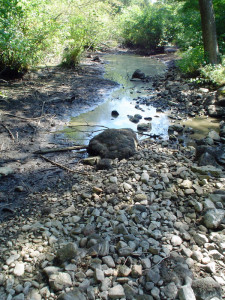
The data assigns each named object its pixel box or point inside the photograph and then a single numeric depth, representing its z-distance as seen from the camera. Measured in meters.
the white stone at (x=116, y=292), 2.12
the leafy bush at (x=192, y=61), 10.58
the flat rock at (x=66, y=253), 2.46
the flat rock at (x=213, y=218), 2.90
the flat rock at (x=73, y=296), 2.05
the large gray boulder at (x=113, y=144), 4.74
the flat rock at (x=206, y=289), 2.11
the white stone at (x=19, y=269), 2.33
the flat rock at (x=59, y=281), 2.18
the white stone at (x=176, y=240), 2.69
